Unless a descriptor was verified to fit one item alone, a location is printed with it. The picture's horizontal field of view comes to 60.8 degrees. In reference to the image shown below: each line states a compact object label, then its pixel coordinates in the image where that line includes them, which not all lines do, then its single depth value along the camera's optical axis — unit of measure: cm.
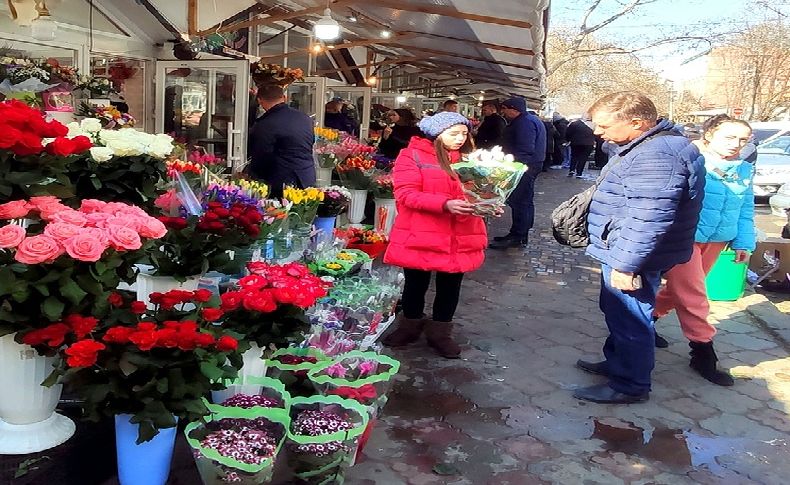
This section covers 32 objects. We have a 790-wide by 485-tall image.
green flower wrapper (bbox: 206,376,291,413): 264
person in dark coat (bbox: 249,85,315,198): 536
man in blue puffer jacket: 330
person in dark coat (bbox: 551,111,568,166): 2140
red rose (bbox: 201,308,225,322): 234
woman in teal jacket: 421
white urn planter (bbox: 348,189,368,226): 695
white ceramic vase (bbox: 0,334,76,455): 224
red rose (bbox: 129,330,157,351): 207
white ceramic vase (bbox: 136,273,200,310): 297
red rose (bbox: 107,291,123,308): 231
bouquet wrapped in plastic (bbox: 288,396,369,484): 248
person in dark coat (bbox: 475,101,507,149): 1063
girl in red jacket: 399
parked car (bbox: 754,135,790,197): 1429
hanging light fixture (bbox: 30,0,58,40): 500
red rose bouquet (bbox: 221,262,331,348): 266
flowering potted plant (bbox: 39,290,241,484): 210
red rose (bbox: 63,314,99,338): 211
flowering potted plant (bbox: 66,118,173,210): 280
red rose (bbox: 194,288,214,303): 246
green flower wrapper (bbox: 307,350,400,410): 279
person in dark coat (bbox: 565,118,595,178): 1825
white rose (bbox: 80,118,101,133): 318
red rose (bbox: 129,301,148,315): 232
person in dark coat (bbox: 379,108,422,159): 869
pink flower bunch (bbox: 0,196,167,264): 200
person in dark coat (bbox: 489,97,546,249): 765
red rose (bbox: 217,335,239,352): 223
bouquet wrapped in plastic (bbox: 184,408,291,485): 226
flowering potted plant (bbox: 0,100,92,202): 204
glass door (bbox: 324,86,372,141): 1188
